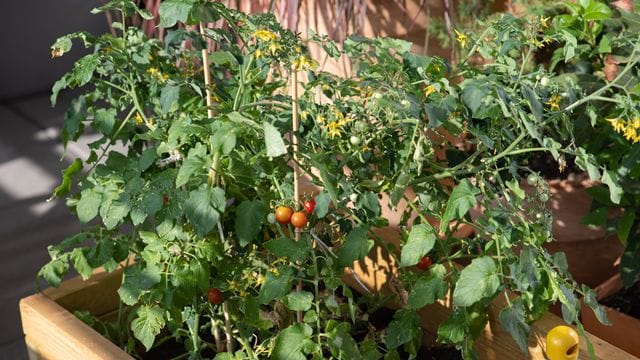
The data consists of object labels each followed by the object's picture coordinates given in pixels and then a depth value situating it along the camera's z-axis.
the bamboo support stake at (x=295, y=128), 1.21
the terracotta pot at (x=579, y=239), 2.12
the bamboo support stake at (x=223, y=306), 1.23
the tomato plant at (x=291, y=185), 1.15
